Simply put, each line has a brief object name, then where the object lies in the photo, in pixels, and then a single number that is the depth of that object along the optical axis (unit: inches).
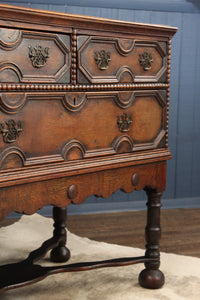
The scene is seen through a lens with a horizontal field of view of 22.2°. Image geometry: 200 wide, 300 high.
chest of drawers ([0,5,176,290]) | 85.4
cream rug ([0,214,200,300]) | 113.5
